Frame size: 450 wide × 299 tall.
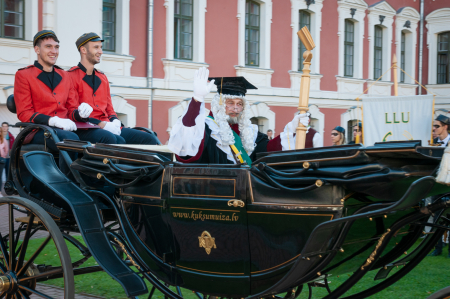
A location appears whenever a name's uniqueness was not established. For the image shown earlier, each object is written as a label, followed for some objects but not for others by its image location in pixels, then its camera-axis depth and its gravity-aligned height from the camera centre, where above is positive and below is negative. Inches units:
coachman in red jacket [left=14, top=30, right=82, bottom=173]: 145.8 +10.1
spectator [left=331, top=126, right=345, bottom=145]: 291.3 -1.7
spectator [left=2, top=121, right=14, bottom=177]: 379.6 -5.5
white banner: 346.0 +10.6
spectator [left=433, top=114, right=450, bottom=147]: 252.8 +3.3
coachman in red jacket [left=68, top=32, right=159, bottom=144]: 162.2 +12.5
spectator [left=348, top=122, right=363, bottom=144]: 375.2 +1.8
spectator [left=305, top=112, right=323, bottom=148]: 249.4 -3.6
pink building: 456.4 +89.5
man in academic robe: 129.2 +0.2
